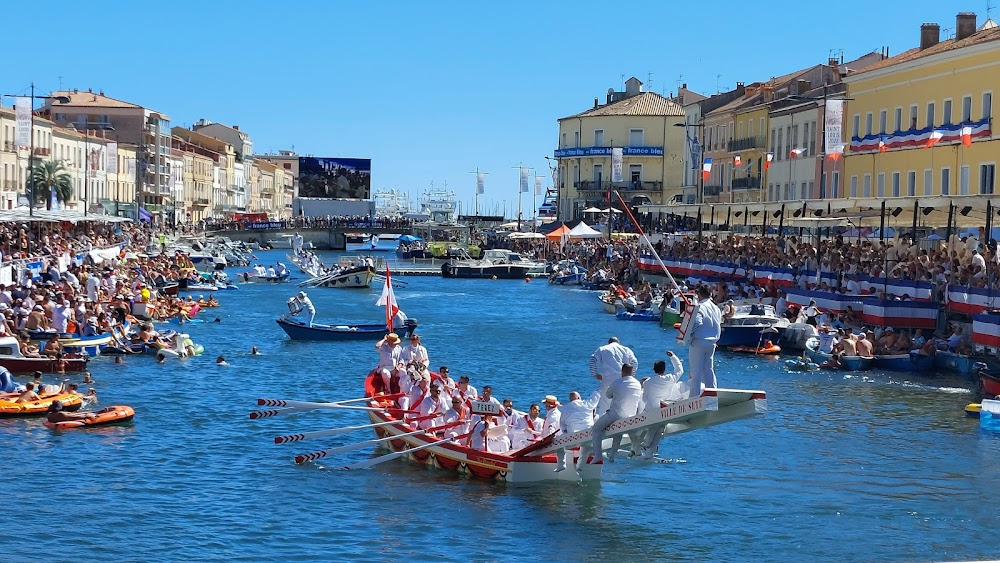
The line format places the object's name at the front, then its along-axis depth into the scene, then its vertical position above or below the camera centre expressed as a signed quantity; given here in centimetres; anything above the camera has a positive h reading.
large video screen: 17825 +636
